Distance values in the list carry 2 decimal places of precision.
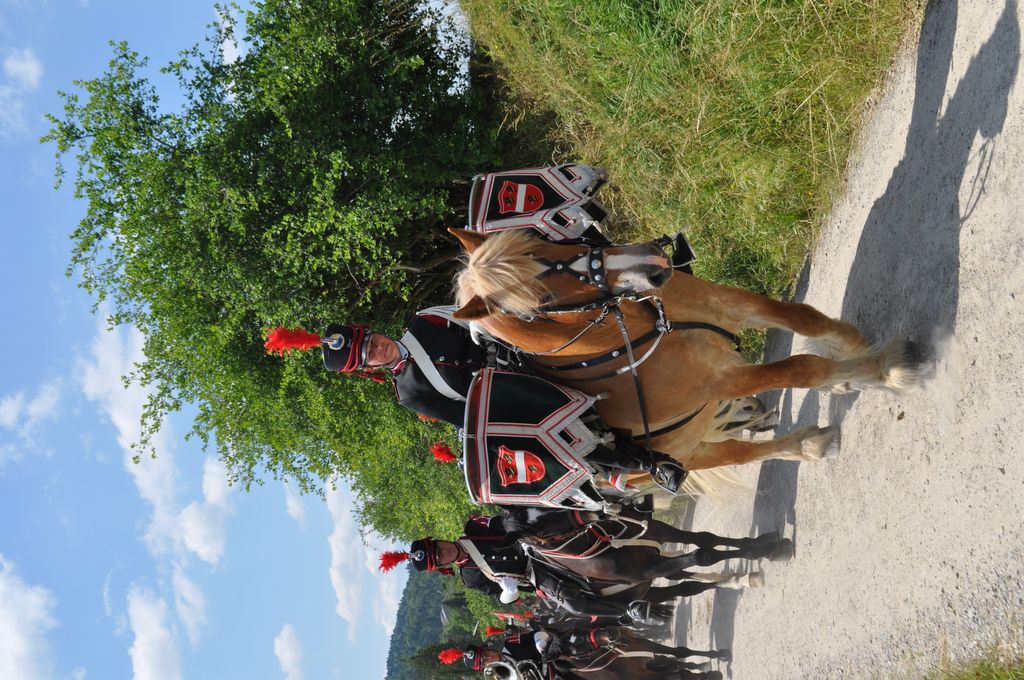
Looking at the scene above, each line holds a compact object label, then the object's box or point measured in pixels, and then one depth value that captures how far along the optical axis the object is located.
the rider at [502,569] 5.94
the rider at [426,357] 4.64
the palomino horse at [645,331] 3.52
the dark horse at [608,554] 5.34
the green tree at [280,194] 7.56
